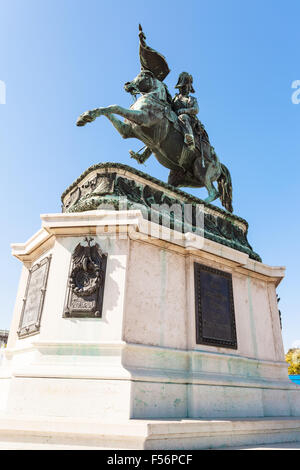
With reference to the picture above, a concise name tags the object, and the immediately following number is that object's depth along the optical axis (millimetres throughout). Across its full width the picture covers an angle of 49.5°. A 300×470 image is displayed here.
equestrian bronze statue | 8914
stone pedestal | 4953
